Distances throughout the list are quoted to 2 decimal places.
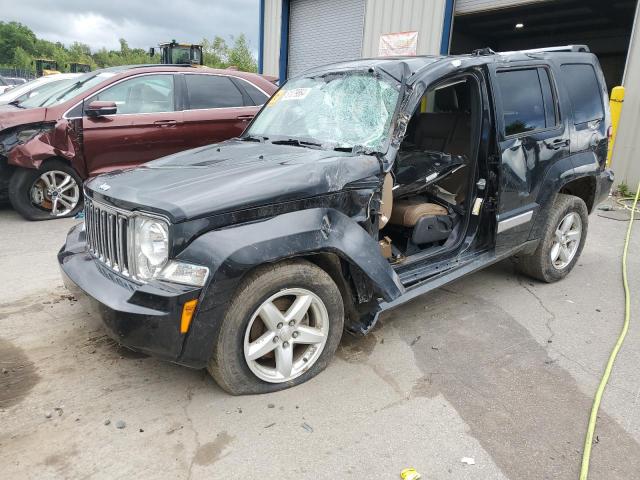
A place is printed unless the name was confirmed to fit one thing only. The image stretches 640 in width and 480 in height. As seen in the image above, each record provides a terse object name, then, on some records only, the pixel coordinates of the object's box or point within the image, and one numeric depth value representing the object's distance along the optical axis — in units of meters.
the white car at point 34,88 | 7.01
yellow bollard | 8.05
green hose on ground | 2.28
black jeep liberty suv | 2.36
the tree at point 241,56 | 37.04
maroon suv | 5.82
